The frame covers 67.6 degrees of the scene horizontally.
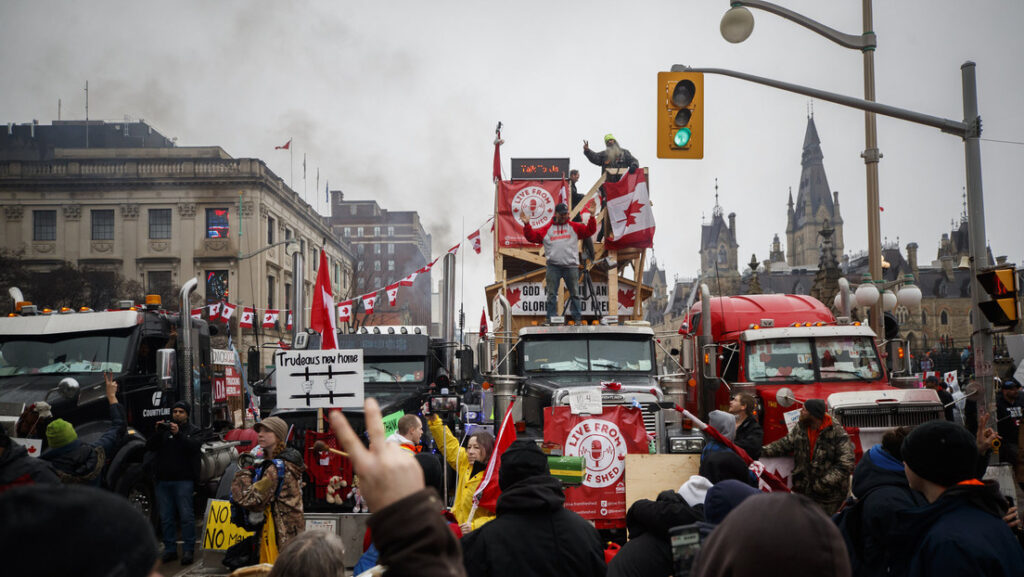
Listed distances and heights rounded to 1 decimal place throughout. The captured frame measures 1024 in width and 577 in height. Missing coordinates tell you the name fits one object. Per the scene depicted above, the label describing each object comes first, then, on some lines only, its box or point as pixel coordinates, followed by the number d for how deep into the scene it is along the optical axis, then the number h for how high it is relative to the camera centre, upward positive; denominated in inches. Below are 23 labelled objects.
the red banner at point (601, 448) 317.1 -49.7
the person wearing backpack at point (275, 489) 244.5 -48.1
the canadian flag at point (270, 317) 1210.6 +36.7
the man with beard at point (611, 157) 577.3 +134.5
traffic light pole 355.9 +81.3
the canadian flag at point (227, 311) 1094.4 +41.7
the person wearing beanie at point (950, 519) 117.4 -30.6
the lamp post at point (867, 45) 397.1 +158.7
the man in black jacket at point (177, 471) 358.6 -61.1
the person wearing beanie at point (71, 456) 293.7 -45.0
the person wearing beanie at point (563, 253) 505.4 +55.0
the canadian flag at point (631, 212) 547.2 +88.4
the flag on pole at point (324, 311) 343.0 +12.7
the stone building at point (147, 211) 1692.9 +316.6
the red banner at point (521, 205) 604.1 +105.6
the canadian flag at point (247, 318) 1124.9 +32.5
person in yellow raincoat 251.6 -48.3
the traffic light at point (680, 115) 416.2 +119.8
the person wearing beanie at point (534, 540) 140.6 -38.2
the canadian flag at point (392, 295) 992.9 +57.2
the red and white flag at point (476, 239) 794.8 +102.4
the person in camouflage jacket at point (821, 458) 299.0 -49.9
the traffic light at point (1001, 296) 331.9 +15.2
